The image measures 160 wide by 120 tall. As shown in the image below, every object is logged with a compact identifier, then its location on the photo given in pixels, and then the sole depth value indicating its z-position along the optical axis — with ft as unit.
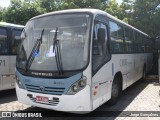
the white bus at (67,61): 12.52
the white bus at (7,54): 19.31
